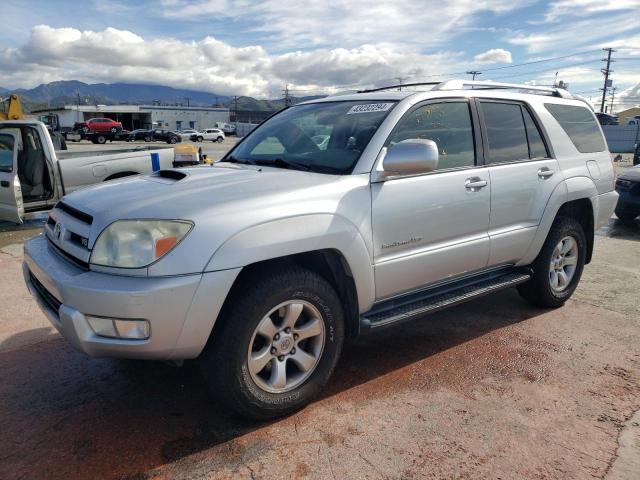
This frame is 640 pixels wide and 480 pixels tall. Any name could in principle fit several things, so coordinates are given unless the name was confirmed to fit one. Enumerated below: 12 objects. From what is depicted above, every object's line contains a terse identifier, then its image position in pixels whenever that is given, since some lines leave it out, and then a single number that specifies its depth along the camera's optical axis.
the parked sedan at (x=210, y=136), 53.34
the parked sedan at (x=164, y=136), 48.94
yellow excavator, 16.84
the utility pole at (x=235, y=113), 88.82
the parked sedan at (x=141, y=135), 48.72
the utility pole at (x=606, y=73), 68.72
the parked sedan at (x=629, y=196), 8.67
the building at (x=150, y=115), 67.75
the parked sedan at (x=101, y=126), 44.72
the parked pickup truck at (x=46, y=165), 8.05
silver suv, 2.39
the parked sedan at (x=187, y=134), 52.69
